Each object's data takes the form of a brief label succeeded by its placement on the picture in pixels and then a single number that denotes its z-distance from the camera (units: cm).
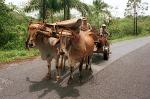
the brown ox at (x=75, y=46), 347
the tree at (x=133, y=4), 1887
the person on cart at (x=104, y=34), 519
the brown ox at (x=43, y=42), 345
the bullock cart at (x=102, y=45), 512
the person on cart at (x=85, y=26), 411
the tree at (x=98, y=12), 1431
